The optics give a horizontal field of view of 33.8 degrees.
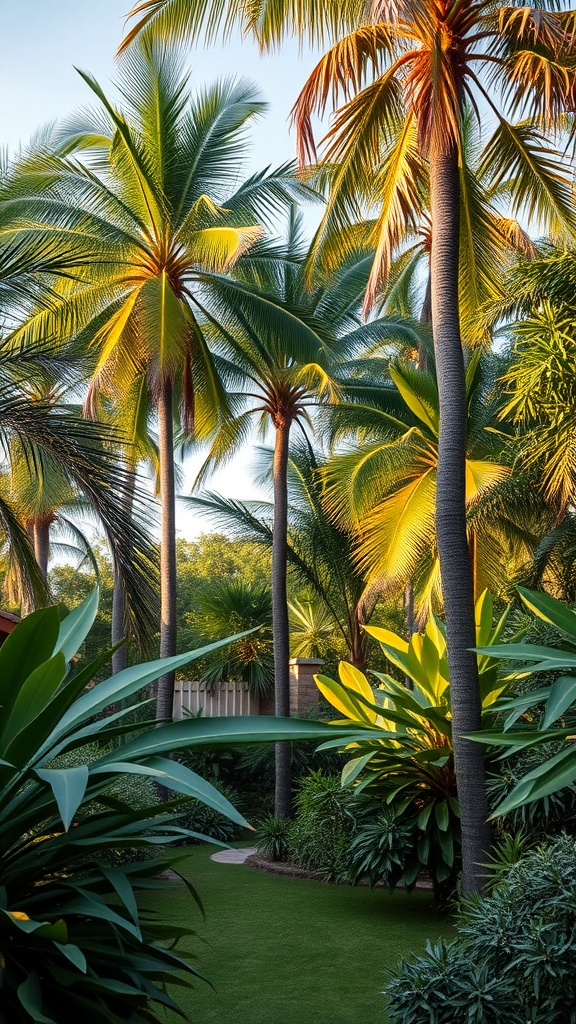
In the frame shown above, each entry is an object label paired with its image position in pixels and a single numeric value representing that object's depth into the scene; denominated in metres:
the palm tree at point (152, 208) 13.43
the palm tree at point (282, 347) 13.80
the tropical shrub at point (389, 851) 8.42
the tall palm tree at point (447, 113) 7.56
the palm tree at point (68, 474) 7.23
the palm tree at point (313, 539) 17.83
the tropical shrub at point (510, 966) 4.26
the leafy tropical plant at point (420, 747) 8.34
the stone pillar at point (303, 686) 17.59
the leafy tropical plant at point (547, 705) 4.92
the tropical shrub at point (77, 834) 3.41
